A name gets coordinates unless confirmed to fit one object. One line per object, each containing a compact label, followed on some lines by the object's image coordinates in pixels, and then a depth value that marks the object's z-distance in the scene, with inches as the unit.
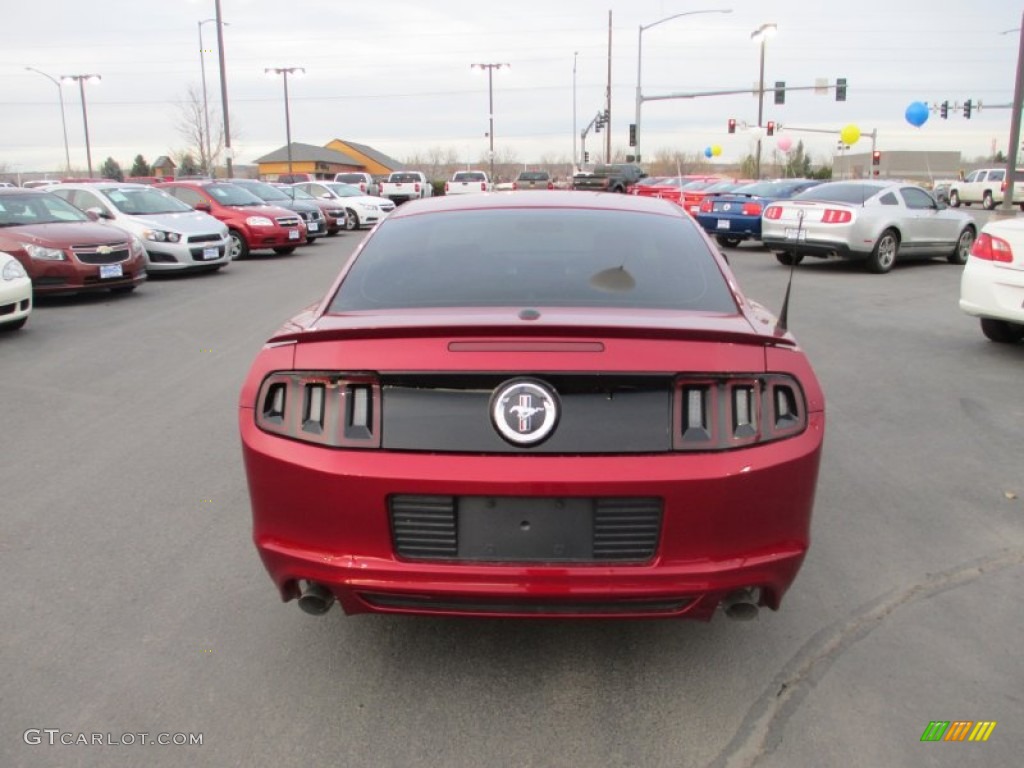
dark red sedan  466.9
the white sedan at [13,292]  372.5
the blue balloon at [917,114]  1344.7
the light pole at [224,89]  1283.2
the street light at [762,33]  1828.2
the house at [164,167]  2857.3
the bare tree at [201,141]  2197.5
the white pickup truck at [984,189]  1743.4
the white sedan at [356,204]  1137.4
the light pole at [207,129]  1987.1
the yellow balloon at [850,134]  1907.0
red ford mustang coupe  103.8
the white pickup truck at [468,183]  1647.4
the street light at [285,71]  2027.6
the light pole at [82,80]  1942.7
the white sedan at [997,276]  319.9
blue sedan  780.6
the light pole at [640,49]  1859.1
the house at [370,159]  4320.9
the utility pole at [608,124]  2261.3
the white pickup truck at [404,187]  1612.9
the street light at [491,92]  2484.0
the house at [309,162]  3698.3
